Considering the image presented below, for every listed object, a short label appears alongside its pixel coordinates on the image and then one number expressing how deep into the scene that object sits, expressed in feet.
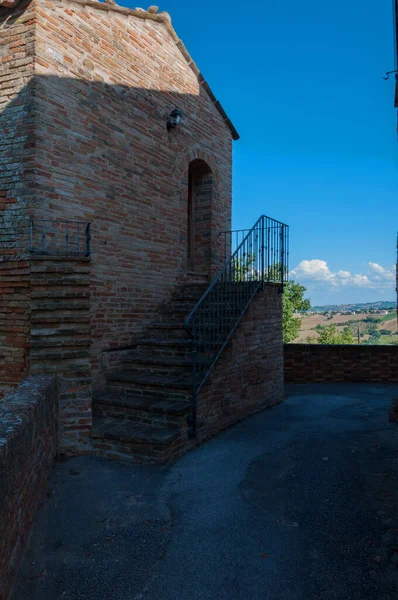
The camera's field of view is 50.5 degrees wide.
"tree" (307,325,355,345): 97.55
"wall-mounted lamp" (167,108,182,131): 24.52
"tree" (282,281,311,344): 79.56
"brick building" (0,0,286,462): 15.51
